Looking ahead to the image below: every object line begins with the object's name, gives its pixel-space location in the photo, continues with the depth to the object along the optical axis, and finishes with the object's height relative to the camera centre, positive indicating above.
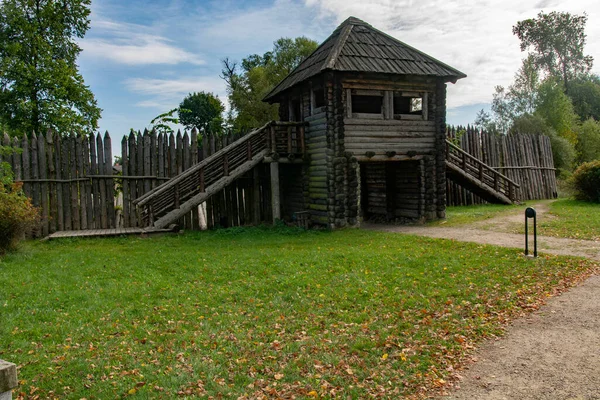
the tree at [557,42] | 43.78 +13.87
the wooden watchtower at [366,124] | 15.21 +2.31
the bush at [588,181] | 18.70 +0.21
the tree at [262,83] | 38.31 +9.78
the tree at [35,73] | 19.73 +5.48
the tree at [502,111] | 43.00 +7.29
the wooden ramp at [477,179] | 18.73 +0.44
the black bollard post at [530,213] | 9.33 -0.50
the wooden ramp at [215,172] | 14.34 +0.77
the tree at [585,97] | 46.16 +8.90
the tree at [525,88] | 41.06 +9.00
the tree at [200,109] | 54.50 +10.32
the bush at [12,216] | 11.32 -0.35
